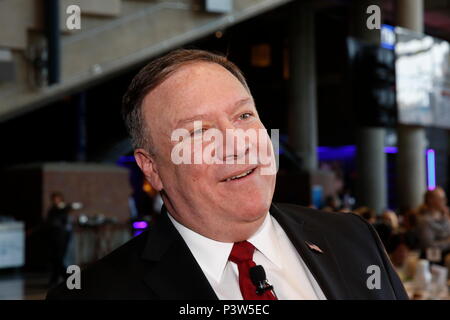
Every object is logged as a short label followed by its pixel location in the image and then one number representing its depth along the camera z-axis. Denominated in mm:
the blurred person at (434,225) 6055
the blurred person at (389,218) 7188
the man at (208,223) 851
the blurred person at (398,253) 4898
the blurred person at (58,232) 9008
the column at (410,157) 12180
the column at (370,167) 15875
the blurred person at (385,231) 4558
